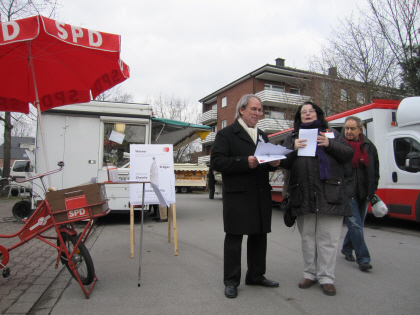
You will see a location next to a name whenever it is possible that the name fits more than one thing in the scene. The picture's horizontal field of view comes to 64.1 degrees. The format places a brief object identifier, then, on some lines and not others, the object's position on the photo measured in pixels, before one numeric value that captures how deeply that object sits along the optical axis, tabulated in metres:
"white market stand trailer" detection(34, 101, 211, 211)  7.94
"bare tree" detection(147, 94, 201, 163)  36.59
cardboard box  3.31
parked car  19.78
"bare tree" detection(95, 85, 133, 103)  29.54
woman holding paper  3.41
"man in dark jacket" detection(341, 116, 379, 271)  4.29
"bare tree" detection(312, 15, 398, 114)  15.63
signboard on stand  5.36
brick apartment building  17.38
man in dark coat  3.35
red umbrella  4.14
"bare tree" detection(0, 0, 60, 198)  18.25
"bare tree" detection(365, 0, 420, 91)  13.77
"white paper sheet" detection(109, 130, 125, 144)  8.34
